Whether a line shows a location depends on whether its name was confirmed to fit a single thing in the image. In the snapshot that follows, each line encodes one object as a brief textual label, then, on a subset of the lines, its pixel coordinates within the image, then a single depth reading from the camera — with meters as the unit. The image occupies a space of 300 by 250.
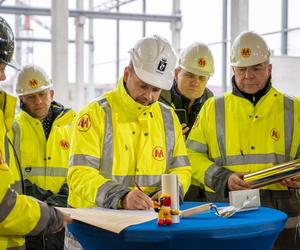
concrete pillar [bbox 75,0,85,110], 11.84
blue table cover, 2.07
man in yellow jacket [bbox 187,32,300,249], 3.18
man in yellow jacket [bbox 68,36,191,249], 2.61
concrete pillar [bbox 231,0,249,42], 7.48
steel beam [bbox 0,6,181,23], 10.99
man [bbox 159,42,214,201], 4.02
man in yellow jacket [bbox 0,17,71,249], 2.02
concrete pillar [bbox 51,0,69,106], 9.10
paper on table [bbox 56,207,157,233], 2.14
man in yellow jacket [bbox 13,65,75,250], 3.89
